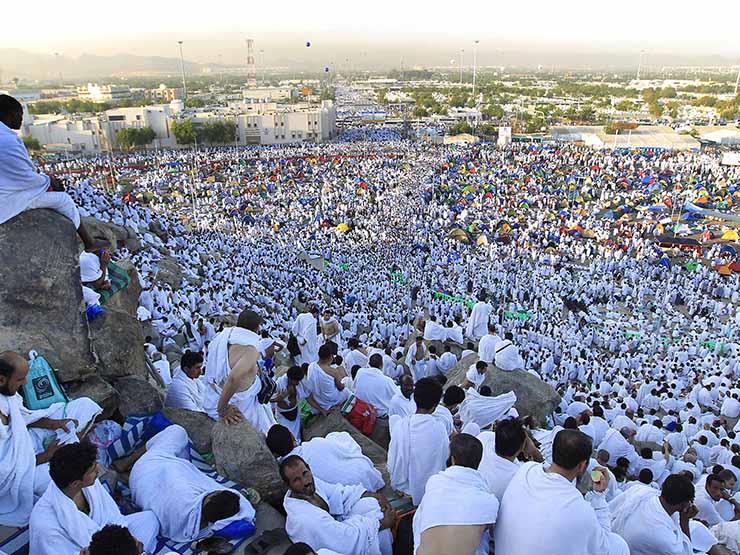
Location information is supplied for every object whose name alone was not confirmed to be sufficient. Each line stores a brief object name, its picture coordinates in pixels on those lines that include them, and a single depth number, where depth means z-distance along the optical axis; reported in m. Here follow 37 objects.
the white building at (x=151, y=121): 42.43
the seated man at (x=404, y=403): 4.20
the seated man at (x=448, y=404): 3.17
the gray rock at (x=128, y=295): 4.77
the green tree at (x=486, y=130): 46.66
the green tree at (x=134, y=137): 39.74
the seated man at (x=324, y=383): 4.30
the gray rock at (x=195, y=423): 3.53
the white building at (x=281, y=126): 43.88
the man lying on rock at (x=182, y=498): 2.57
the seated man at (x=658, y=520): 2.72
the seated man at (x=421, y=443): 2.94
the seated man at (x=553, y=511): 1.97
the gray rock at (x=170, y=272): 11.25
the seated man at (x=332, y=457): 2.98
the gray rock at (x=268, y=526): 2.52
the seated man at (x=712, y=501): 4.16
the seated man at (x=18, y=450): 2.39
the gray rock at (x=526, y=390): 5.70
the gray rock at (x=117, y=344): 3.71
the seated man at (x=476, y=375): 5.50
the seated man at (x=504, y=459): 2.54
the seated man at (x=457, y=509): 2.01
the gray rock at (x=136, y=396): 3.62
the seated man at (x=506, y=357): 5.80
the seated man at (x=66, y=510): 2.14
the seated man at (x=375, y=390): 4.72
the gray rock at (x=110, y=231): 9.19
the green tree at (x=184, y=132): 41.16
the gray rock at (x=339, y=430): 4.09
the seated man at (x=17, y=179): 2.88
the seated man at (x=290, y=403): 4.08
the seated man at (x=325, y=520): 2.42
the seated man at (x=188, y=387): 3.83
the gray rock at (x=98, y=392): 3.35
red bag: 4.45
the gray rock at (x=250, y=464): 2.98
